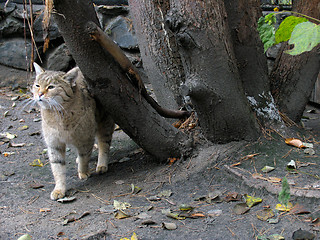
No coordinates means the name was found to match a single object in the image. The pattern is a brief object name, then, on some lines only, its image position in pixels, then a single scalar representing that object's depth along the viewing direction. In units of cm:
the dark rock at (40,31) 744
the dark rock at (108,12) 755
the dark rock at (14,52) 769
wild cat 376
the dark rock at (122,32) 756
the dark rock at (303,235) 238
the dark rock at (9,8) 748
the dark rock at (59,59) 763
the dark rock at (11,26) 755
